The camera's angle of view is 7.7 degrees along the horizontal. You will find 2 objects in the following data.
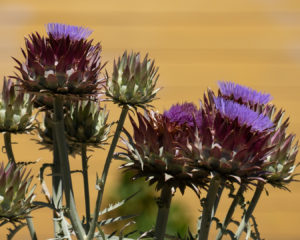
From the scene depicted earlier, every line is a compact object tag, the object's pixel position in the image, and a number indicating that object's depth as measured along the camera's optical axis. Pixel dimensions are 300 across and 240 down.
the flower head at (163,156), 2.57
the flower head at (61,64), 2.59
